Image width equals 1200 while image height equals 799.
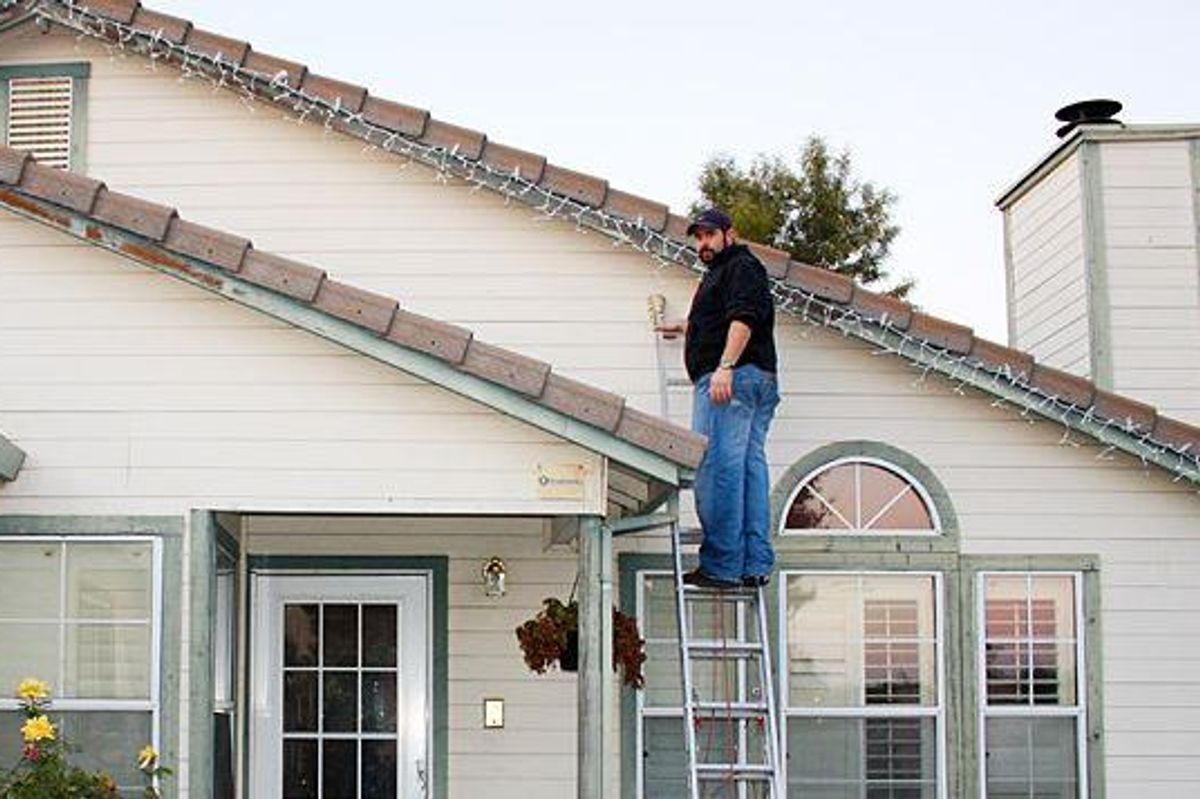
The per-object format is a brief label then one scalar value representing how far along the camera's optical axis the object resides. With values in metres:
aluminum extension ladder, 10.34
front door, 12.27
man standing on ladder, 10.79
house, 12.01
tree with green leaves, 27.50
